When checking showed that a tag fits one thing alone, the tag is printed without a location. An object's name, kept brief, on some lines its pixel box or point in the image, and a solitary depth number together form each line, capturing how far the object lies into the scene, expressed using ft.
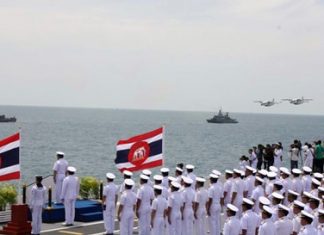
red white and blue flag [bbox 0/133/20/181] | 49.96
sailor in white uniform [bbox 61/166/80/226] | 56.13
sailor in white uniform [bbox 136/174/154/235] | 48.44
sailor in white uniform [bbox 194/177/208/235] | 49.44
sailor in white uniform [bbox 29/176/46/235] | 52.16
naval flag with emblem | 54.44
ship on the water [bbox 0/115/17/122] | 548.72
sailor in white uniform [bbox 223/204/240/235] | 38.45
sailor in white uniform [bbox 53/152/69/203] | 61.36
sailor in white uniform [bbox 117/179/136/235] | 48.41
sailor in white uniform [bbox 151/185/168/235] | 46.21
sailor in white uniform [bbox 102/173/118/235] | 52.85
